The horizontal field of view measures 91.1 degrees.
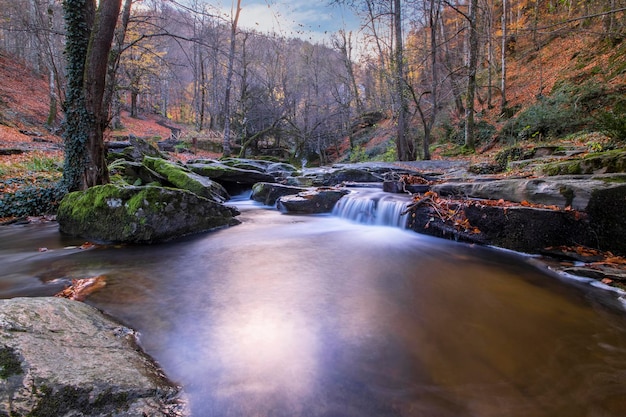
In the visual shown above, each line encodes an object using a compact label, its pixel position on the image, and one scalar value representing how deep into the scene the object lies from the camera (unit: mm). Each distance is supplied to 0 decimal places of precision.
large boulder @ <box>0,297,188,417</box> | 1410
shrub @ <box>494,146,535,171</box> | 9014
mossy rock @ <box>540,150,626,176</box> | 4801
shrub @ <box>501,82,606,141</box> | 11352
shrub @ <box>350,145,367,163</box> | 21525
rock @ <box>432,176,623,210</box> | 4250
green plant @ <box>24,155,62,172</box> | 9384
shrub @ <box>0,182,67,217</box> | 7250
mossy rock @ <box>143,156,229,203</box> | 8664
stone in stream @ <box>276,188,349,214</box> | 8625
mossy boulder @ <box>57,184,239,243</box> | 5410
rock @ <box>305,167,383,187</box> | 11539
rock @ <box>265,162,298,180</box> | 13727
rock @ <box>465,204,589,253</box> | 4348
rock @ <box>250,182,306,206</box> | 10016
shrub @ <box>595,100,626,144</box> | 6043
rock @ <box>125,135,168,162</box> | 11484
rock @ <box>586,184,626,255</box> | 3936
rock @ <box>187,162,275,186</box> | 11469
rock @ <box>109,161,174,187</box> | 9320
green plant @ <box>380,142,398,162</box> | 17600
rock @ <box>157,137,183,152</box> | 20375
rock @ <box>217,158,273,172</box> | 13062
